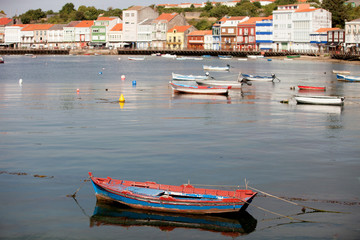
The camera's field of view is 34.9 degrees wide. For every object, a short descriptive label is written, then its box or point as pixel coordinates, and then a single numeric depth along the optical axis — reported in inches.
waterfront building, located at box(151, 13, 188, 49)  7844.5
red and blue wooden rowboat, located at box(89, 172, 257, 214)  706.8
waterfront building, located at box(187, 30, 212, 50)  7578.7
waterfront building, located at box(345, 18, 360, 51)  5580.7
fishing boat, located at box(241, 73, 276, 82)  3002.0
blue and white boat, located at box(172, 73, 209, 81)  2816.2
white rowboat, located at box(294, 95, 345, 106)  1876.2
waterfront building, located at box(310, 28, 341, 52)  6245.1
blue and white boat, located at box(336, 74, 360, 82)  3061.0
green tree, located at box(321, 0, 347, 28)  6688.0
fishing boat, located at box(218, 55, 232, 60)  6633.9
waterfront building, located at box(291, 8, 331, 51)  6387.8
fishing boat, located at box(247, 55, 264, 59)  6505.9
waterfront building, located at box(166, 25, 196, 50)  7711.6
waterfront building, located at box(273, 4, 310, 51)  6688.0
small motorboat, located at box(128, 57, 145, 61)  6472.4
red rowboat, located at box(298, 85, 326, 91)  2475.4
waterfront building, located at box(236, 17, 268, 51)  7086.6
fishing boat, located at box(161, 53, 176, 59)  7102.9
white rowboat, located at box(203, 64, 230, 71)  4112.9
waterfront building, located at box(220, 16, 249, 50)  7263.8
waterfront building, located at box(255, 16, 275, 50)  6899.6
